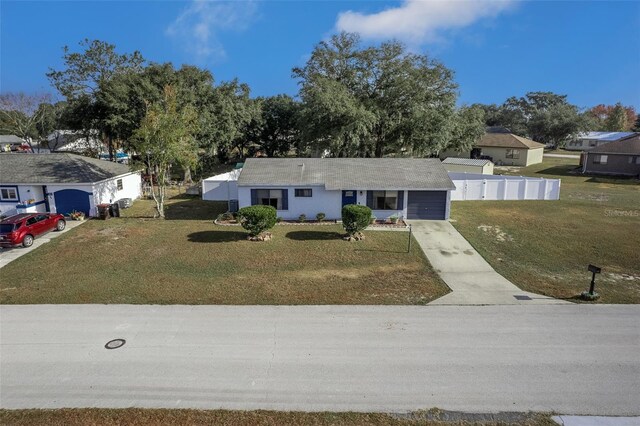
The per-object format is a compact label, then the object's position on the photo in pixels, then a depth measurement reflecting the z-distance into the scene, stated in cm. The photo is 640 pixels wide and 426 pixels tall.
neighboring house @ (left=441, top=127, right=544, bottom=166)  4978
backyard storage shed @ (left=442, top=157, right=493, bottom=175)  3616
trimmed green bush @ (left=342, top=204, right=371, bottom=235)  1953
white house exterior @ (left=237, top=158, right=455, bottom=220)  2356
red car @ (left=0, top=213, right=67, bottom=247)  1875
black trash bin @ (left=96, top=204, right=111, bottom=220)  2459
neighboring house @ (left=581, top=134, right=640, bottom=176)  4150
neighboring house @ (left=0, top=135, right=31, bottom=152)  7012
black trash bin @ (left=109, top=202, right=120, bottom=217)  2515
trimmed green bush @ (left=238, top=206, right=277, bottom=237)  1942
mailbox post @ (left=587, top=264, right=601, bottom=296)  1337
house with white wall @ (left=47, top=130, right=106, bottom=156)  4600
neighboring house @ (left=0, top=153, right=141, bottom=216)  2433
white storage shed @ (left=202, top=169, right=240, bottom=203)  2991
